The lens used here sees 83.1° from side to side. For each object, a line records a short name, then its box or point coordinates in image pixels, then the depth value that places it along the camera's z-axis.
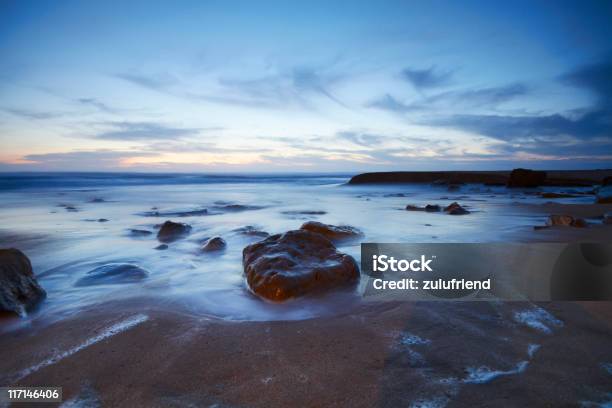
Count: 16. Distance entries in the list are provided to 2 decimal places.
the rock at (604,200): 8.99
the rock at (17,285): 2.39
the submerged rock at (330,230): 5.09
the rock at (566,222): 5.45
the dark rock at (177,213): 8.80
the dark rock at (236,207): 10.15
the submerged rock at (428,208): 8.48
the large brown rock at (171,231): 5.26
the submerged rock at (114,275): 3.21
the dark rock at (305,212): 9.10
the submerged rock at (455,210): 7.82
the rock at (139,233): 5.60
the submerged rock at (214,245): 4.45
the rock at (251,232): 5.44
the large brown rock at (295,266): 2.75
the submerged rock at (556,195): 11.89
